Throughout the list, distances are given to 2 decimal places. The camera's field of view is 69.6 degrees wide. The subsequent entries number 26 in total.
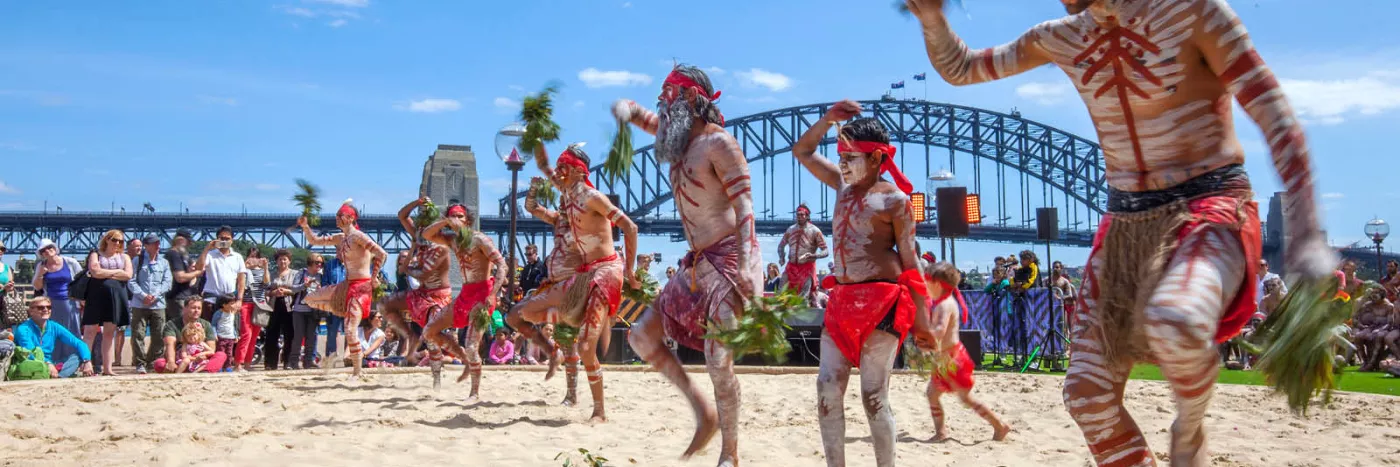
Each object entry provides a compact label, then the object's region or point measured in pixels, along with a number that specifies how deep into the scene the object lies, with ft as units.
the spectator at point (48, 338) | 32.65
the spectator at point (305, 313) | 41.34
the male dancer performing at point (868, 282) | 13.55
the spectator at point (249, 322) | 41.14
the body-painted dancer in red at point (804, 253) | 41.11
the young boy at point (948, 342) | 20.54
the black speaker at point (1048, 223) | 52.16
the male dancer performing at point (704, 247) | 15.42
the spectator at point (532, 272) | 44.96
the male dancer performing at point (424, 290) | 31.12
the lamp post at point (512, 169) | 36.68
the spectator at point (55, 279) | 36.06
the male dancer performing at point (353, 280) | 33.81
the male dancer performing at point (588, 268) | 23.39
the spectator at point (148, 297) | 36.96
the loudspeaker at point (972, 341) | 42.11
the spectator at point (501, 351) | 45.32
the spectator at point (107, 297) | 35.37
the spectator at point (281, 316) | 41.37
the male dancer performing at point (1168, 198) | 8.31
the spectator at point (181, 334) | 37.06
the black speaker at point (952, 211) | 45.44
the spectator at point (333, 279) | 43.26
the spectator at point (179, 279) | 38.91
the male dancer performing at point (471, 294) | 29.63
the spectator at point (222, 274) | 39.60
